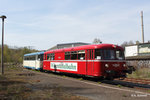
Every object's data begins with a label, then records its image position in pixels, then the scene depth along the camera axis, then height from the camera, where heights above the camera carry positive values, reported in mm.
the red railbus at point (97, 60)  11906 -282
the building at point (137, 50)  25781 +1000
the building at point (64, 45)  42419 +2977
